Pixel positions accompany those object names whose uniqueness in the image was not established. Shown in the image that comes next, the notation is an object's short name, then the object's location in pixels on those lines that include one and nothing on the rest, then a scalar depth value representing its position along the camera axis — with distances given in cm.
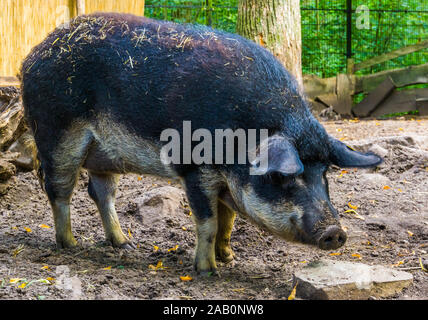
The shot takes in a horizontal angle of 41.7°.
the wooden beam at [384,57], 1292
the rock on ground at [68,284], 353
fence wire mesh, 1209
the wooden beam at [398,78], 1248
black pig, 389
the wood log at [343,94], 1276
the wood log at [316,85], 1259
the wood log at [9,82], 609
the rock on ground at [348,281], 351
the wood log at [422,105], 1222
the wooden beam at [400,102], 1238
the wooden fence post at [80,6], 745
